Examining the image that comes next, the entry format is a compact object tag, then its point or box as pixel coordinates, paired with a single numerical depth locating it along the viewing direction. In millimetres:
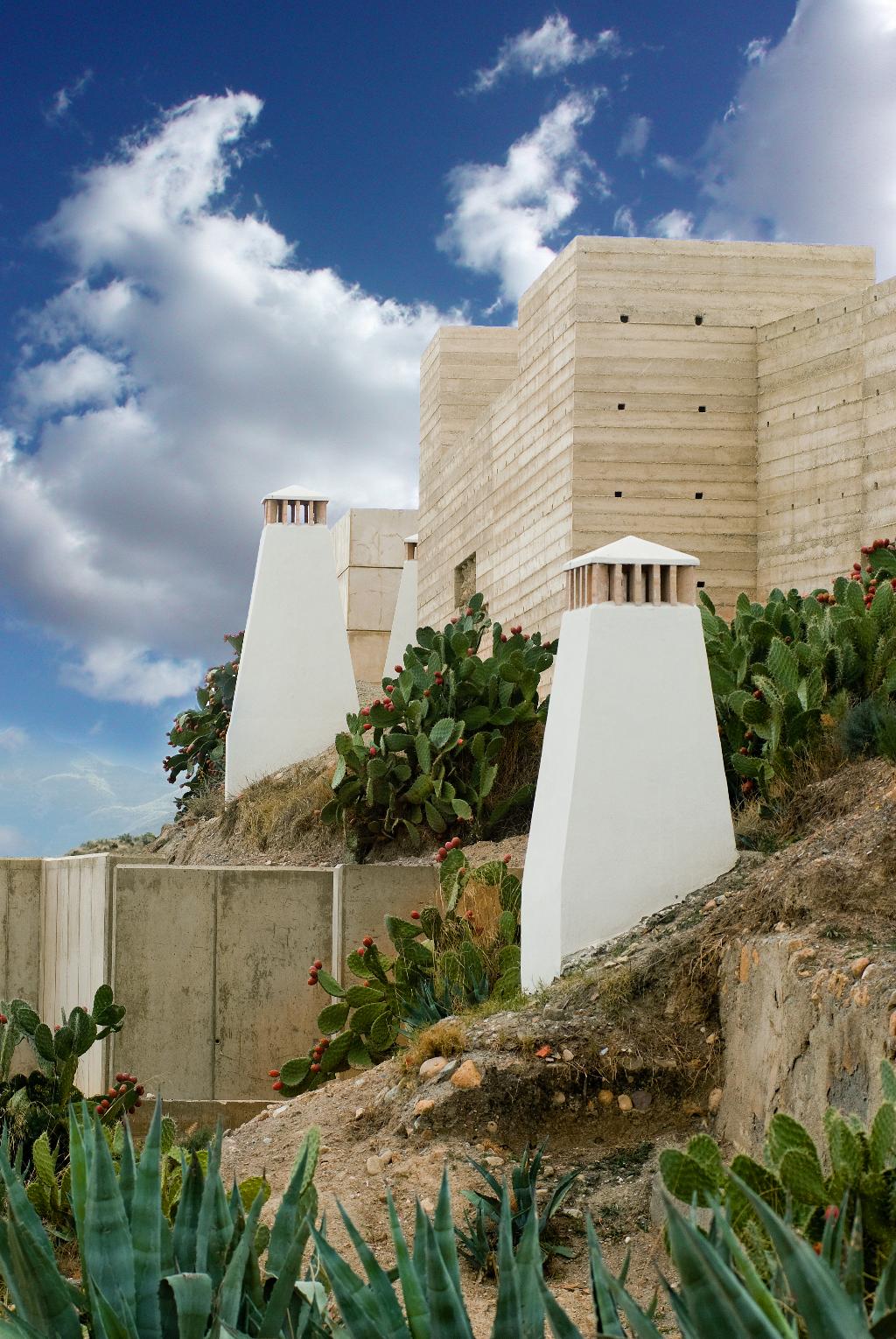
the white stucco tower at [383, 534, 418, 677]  22312
